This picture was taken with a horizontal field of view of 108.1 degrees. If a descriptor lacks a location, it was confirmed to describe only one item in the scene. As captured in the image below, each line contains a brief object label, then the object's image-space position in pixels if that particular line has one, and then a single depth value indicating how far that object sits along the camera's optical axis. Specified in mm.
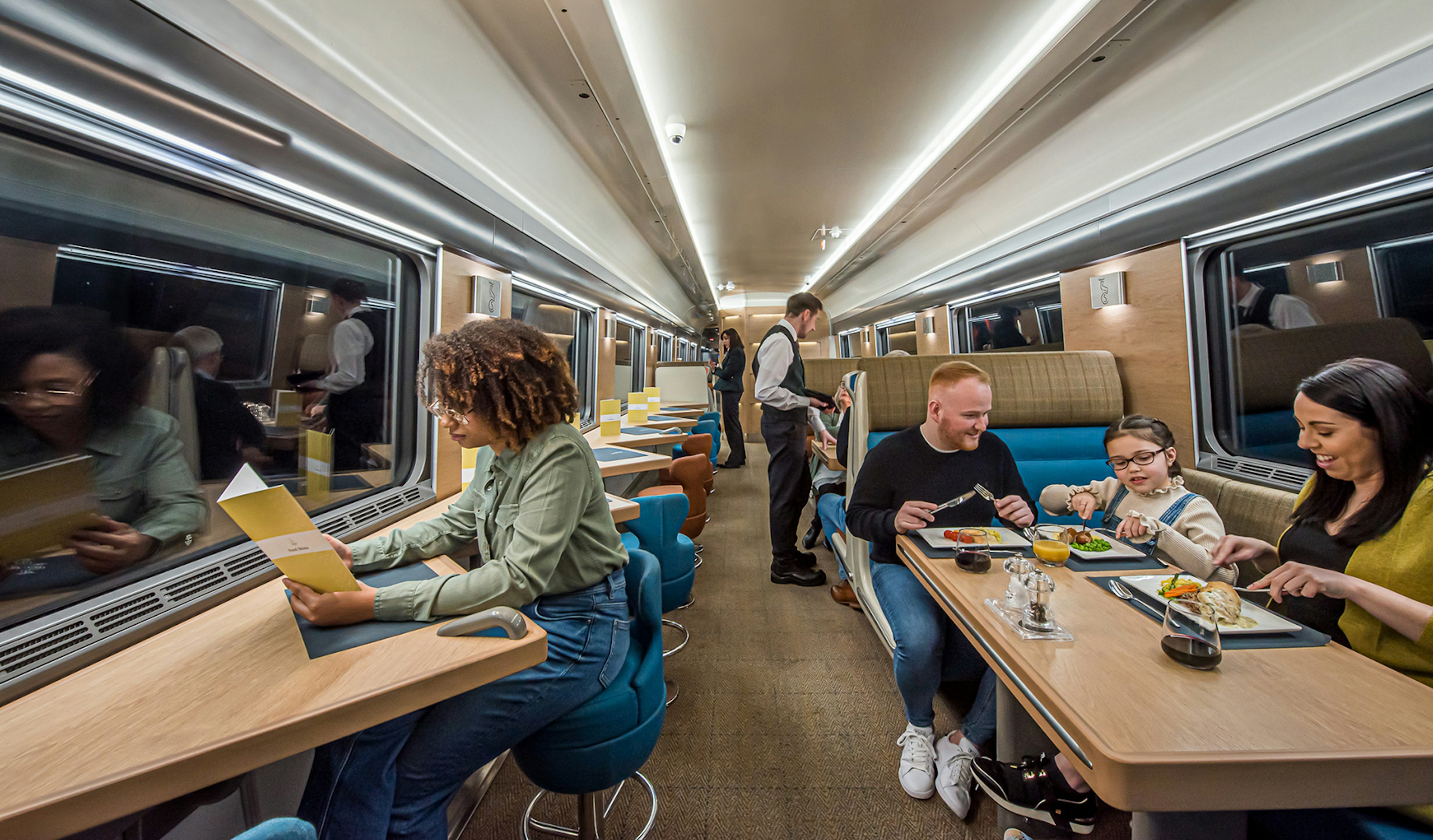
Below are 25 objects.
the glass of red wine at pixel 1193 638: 1034
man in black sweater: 1842
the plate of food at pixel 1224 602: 1170
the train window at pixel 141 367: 1102
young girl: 1832
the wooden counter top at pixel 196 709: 743
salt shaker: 1276
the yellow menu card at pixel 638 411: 5020
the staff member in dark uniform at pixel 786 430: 3641
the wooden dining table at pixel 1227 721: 793
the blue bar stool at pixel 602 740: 1280
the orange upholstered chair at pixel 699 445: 4152
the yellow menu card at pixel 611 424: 3995
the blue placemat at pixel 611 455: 3199
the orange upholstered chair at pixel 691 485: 3203
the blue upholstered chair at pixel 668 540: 2229
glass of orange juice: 1574
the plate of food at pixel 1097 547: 1655
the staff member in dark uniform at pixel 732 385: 6844
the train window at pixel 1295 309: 1997
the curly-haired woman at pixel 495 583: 1136
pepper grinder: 1198
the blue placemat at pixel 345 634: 1083
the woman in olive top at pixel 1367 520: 1170
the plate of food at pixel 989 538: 1755
